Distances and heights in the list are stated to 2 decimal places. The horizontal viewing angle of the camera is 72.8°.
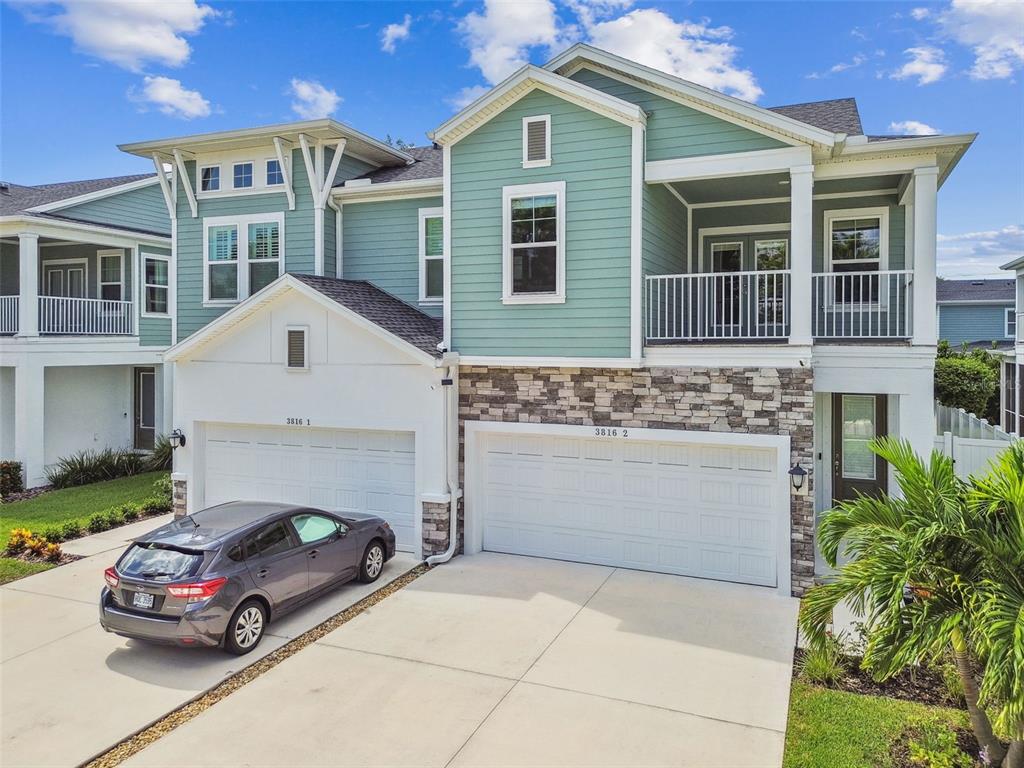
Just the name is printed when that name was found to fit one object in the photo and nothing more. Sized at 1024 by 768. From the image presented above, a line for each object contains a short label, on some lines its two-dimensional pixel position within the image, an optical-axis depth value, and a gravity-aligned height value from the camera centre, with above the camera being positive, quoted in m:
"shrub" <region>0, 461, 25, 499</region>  16.09 -2.26
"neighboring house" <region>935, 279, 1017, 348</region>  30.52 +3.16
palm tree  4.50 -1.41
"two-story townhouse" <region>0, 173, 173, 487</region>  16.58 +1.63
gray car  7.27 -2.16
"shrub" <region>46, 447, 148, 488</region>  16.84 -2.15
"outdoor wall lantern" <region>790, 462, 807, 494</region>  9.32 -1.25
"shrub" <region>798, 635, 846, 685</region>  7.07 -2.92
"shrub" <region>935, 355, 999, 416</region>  18.30 -0.04
